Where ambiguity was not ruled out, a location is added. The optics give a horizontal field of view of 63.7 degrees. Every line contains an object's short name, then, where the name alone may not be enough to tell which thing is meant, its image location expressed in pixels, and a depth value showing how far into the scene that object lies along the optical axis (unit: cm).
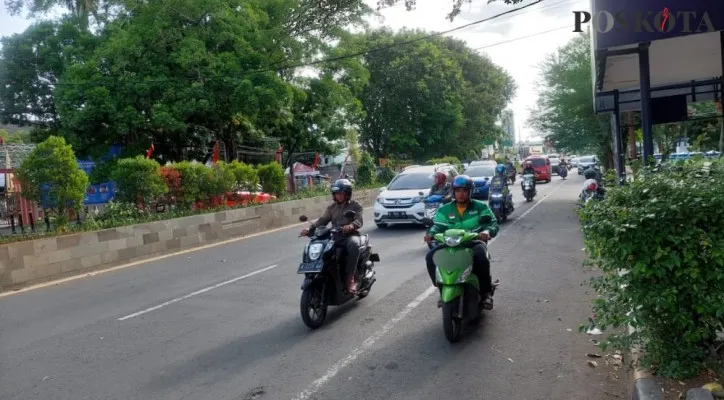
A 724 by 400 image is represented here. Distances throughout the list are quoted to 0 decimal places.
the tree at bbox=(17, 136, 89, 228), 1148
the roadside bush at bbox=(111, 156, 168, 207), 1412
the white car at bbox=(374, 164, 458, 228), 1531
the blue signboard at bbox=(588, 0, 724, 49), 640
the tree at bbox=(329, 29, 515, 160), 4109
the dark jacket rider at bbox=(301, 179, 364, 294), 702
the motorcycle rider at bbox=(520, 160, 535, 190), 2255
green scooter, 562
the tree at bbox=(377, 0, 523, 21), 737
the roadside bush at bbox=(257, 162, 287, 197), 2070
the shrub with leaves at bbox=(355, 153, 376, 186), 2893
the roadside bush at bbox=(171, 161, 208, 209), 1582
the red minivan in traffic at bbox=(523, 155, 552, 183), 3774
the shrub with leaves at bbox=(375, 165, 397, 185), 3098
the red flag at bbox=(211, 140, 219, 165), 2205
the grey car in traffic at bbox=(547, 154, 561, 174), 4968
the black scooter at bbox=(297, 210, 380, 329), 639
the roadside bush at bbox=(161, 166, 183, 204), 1538
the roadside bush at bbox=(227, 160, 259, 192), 1838
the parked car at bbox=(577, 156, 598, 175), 4599
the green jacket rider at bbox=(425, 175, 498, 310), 618
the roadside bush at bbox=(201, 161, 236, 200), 1666
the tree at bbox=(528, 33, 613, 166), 2222
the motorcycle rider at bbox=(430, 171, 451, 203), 1232
